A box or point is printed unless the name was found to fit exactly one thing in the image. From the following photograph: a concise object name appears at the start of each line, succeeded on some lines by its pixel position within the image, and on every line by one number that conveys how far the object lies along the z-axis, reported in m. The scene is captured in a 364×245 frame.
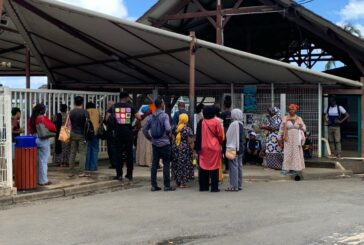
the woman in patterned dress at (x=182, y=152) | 9.88
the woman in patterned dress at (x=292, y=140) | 11.09
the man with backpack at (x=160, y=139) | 9.38
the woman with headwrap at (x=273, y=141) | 12.09
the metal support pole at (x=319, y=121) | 13.40
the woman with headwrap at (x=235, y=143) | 9.62
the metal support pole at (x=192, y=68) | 10.74
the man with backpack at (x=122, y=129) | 9.92
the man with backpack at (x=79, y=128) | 10.43
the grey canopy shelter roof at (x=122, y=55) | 10.40
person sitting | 13.10
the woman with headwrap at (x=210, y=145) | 9.47
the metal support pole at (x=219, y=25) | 16.16
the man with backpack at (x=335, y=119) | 13.39
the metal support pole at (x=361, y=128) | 13.44
